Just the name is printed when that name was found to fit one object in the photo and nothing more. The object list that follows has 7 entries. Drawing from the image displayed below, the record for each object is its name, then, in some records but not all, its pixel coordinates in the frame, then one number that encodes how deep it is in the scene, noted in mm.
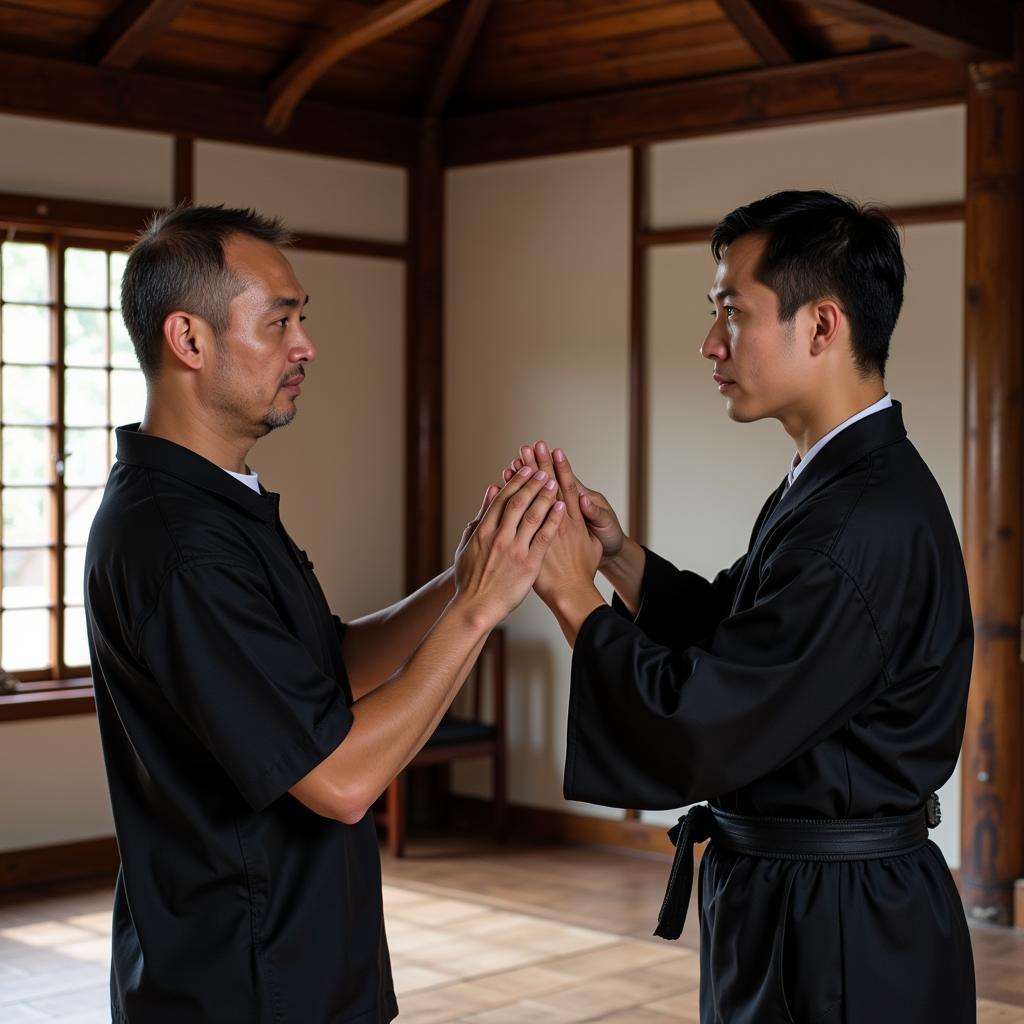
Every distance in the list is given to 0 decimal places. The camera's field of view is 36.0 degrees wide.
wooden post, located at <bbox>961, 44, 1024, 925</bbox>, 4828
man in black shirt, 1824
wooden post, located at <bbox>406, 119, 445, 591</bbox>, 6480
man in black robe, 1926
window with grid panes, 5477
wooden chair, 5812
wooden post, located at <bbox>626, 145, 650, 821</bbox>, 5883
